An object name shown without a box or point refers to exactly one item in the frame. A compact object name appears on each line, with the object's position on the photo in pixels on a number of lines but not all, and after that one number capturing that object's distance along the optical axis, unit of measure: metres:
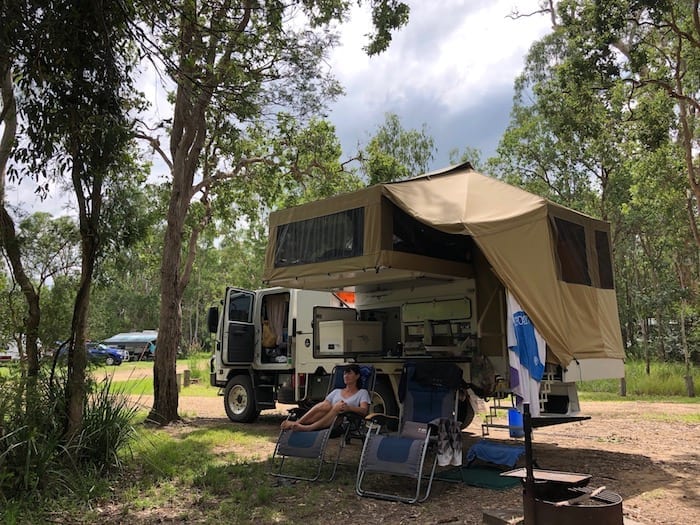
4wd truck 5.70
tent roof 5.70
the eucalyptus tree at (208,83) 6.91
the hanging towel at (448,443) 5.36
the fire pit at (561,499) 3.38
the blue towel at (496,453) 5.74
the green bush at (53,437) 4.54
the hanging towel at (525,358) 5.39
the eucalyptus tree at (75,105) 4.92
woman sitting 5.94
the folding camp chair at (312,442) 5.65
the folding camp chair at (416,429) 5.00
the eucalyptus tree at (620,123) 10.09
